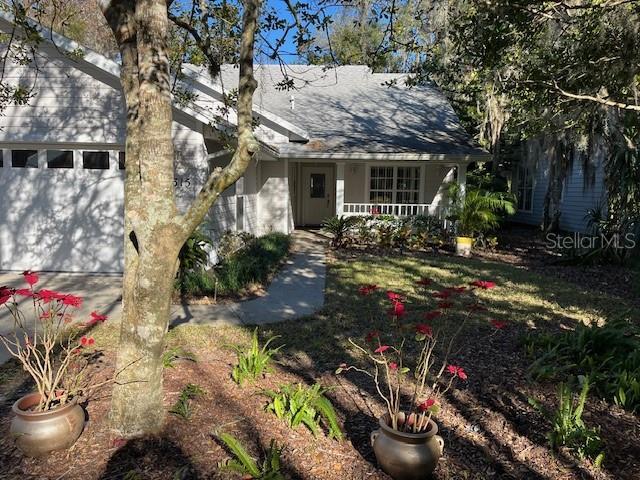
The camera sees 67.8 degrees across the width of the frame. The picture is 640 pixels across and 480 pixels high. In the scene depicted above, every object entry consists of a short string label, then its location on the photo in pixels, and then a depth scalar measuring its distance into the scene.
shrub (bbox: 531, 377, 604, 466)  3.34
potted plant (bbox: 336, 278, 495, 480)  2.87
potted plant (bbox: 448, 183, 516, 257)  12.86
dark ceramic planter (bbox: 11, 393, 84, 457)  2.99
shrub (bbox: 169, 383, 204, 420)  3.54
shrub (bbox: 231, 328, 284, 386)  4.23
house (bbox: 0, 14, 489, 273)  8.69
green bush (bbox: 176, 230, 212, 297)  7.72
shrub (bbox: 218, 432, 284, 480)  2.80
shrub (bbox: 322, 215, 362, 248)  13.29
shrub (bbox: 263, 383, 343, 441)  3.47
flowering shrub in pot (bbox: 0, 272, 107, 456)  3.00
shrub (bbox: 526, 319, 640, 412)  4.11
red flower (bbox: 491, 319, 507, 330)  3.65
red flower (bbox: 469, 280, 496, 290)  3.52
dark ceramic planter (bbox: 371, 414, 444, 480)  2.86
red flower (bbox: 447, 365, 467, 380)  3.09
